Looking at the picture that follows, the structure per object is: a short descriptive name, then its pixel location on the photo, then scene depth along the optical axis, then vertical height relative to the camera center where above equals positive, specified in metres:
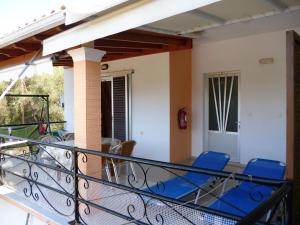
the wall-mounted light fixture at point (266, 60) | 6.68 +1.16
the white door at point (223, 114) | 7.50 -0.12
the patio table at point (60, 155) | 5.59 -0.93
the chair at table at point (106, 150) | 5.75 -0.85
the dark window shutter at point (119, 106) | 9.18 +0.11
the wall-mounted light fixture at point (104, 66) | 9.66 +1.50
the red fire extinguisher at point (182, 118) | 7.91 -0.23
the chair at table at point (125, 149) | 5.91 -0.85
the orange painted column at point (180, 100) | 7.75 +0.27
